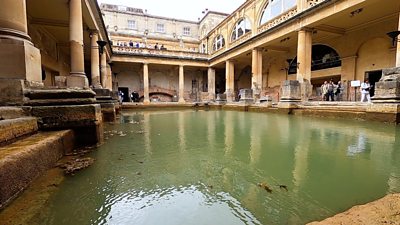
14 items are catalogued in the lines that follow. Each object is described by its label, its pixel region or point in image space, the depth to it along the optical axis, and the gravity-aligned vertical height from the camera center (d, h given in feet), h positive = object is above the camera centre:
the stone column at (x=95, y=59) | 38.65 +7.25
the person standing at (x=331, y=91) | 44.16 +1.51
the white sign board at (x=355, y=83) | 41.17 +2.93
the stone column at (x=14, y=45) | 10.16 +2.58
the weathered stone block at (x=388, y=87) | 22.63 +1.18
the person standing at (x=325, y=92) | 44.92 +1.35
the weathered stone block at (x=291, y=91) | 37.63 +1.30
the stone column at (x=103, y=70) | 50.96 +6.69
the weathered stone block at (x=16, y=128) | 7.02 -1.08
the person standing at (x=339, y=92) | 46.48 +1.28
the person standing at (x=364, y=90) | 36.73 +1.45
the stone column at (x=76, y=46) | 24.02 +5.92
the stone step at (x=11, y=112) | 8.35 -0.56
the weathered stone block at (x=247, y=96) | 49.88 +0.59
